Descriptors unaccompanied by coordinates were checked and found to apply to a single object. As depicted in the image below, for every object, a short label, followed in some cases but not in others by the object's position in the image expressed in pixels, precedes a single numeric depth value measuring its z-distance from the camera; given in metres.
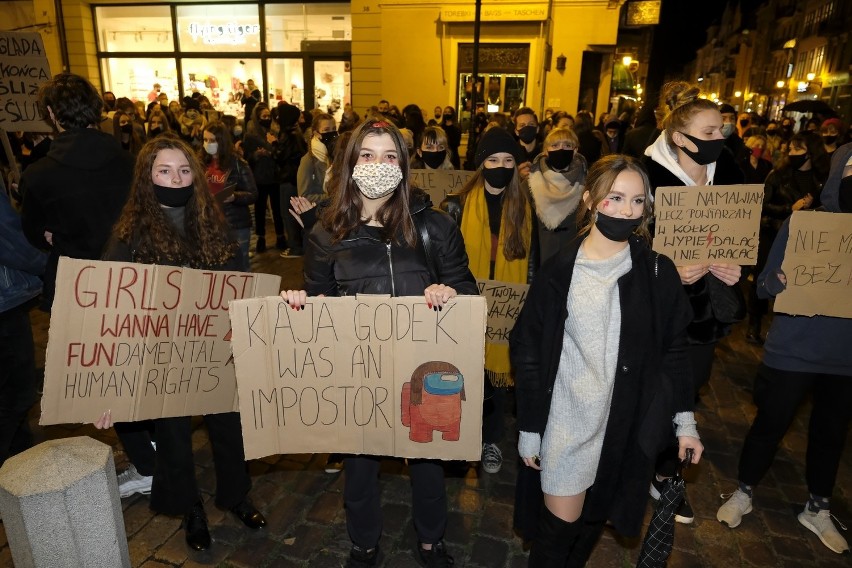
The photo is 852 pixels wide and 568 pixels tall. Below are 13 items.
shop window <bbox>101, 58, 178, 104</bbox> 18.17
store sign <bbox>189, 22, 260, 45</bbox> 17.05
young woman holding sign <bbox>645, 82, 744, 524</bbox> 2.94
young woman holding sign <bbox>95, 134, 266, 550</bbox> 2.85
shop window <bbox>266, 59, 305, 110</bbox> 17.17
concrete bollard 2.00
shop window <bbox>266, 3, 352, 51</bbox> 16.38
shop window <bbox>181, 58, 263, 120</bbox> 17.52
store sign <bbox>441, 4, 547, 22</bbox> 14.29
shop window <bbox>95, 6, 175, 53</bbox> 17.67
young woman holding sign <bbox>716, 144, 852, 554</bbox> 3.12
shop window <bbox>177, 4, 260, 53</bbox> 16.97
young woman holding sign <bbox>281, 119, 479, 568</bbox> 2.64
